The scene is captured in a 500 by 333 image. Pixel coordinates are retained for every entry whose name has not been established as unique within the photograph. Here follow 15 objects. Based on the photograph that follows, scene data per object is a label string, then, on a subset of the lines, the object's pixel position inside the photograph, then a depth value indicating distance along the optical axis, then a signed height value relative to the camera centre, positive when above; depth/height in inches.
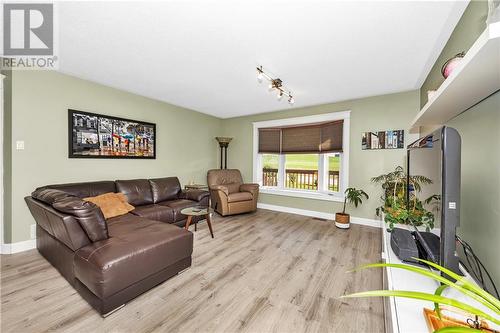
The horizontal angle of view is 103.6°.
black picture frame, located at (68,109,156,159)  114.3 +12.5
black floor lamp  200.7 +19.7
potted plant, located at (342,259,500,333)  18.5 -13.7
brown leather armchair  157.8 -25.5
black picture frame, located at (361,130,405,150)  131.4 +17.6
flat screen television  38.4 -5.4
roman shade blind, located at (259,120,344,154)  157.6 +22.2
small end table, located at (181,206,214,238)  108.7 -28.2
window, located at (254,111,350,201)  156.2 +7.4
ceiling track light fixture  101.9 +46.4
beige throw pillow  102.2 -23.1
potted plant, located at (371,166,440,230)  64.9 -16.5
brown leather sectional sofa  59.0 -29.7
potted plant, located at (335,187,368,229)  135.7 -26.6
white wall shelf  28.7 +16.6
